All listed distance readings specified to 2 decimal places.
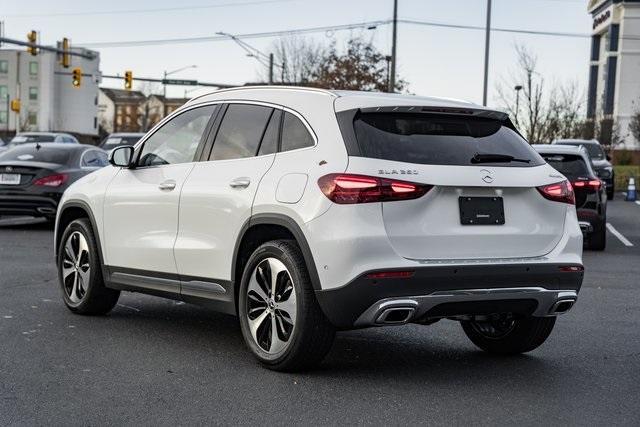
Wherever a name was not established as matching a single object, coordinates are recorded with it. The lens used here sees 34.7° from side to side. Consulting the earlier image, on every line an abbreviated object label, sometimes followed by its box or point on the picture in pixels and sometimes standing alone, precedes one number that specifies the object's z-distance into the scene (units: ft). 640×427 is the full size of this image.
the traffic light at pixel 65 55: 128.85
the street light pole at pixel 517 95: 165.07
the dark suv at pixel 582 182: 48.52
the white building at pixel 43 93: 399.03
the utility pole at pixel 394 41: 116.57
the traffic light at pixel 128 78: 145.48
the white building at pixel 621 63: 295.48
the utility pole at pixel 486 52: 115.14
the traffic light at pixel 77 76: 138.97
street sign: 146.82
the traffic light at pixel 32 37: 123.42
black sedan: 54.29
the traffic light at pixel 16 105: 175.11
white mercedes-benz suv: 18.33
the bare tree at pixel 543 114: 160.35
